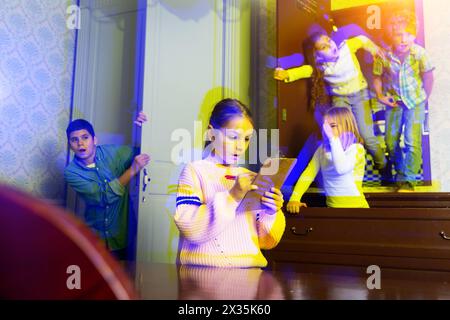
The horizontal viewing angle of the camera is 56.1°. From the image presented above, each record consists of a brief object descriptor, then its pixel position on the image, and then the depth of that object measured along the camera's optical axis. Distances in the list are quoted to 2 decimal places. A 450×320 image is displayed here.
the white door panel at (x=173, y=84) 2.27
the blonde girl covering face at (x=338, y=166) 1.99
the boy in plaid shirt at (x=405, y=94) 2.14
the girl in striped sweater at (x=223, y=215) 1.18
